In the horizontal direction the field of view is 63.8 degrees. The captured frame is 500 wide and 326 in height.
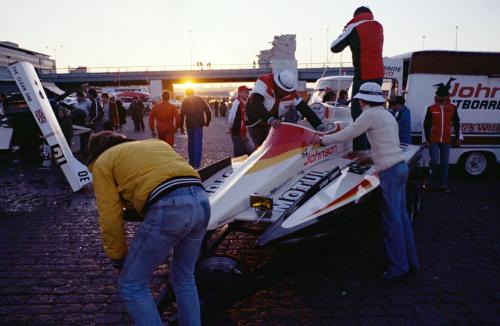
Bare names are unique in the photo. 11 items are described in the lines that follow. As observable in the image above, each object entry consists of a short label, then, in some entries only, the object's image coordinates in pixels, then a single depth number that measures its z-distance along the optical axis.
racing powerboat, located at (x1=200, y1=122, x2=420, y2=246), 3.84
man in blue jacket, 8.59
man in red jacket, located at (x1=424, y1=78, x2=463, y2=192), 8.39
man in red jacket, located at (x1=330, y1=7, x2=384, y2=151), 5.66
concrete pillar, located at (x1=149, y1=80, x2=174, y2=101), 65.07
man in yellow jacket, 2.55
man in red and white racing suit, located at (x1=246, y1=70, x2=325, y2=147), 5.73
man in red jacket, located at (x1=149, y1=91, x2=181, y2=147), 10.17
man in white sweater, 4.14
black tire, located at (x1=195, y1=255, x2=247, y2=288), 3.68
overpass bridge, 65.81
